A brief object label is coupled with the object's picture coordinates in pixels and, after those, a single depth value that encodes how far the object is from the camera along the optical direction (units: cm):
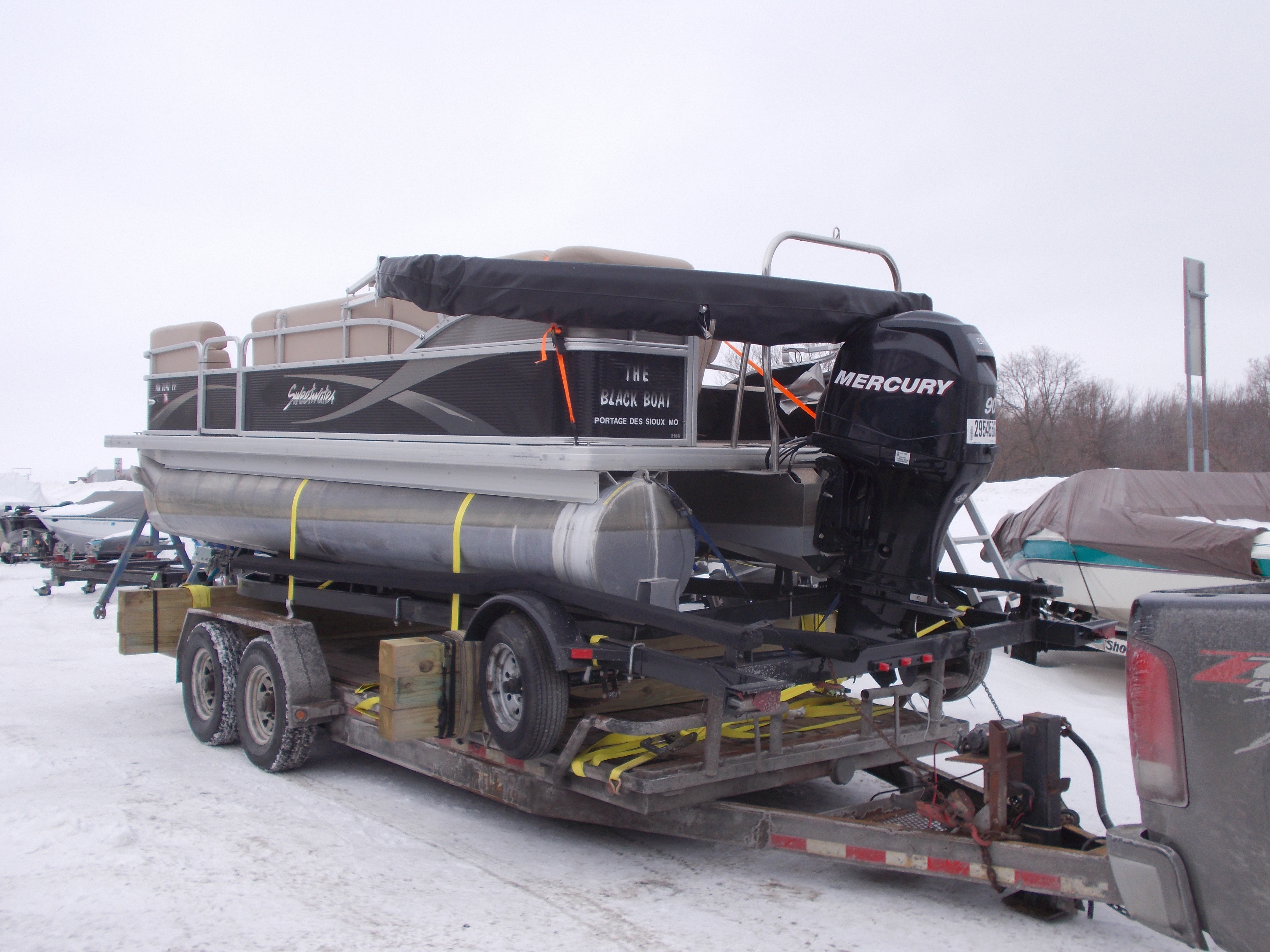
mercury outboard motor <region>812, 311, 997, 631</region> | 464
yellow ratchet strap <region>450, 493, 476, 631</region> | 539
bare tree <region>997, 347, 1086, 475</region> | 3133
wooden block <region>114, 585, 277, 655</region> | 769
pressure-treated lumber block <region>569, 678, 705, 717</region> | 560
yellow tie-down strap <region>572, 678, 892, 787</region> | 466
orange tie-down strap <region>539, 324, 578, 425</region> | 493
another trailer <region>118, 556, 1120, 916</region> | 412
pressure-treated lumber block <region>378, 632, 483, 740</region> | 517
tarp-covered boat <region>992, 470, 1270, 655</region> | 866
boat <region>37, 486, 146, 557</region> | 1641
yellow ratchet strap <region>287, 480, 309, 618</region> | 665
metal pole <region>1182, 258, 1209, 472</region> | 1023
